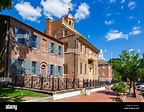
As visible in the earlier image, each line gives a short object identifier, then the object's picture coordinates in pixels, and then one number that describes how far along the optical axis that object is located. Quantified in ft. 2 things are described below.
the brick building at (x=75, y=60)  55.98
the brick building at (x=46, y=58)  27.37
